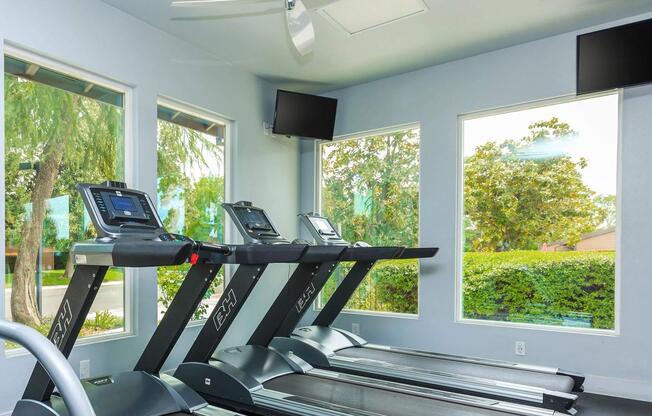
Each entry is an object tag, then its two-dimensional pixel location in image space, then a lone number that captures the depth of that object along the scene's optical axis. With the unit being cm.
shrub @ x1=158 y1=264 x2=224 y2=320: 417
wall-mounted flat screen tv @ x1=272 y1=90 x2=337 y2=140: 510
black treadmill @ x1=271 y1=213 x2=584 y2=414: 325
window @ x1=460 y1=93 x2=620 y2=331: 400
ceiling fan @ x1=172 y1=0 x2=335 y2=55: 280
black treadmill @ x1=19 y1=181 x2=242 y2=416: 226
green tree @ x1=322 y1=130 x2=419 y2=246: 505
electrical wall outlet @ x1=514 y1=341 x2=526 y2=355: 416
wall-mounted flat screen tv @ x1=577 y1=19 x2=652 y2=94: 355
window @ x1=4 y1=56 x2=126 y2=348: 317
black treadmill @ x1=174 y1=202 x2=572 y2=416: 294
